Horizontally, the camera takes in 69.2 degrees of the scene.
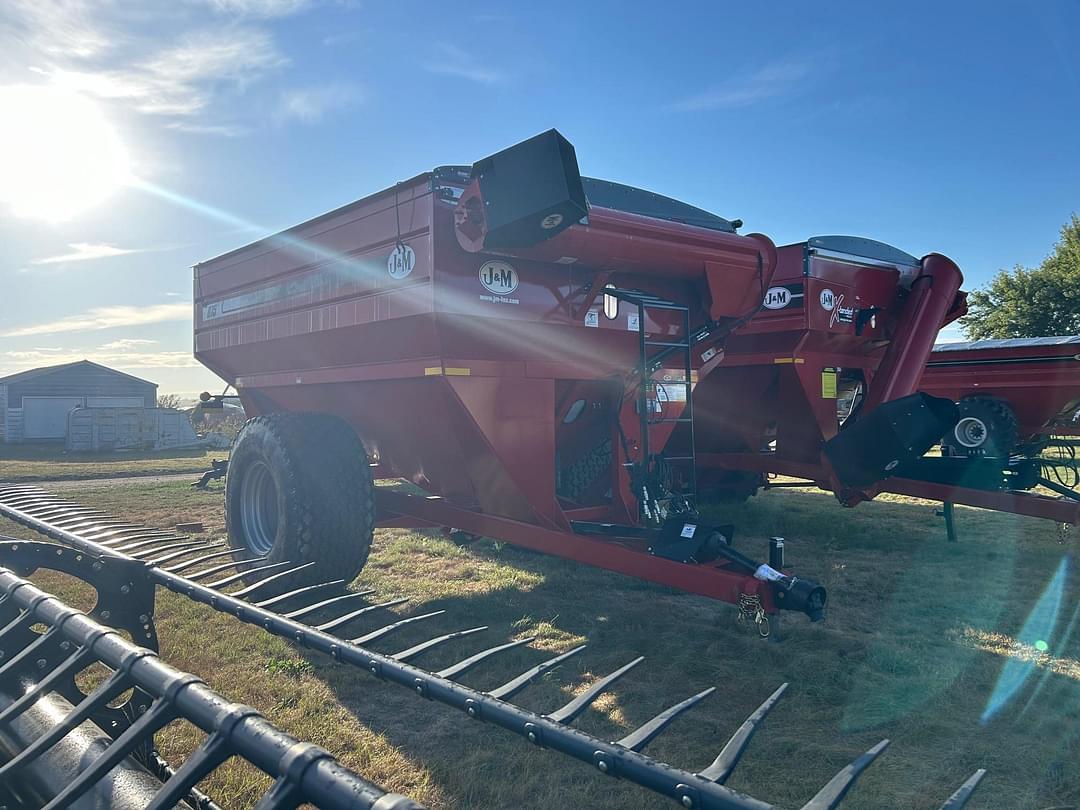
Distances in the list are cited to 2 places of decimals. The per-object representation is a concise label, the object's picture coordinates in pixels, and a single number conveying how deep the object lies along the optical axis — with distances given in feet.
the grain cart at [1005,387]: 25.86
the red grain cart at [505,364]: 12.10
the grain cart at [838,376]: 19.31
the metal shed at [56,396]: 93.35
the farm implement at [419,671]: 4.63
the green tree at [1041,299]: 82.84
